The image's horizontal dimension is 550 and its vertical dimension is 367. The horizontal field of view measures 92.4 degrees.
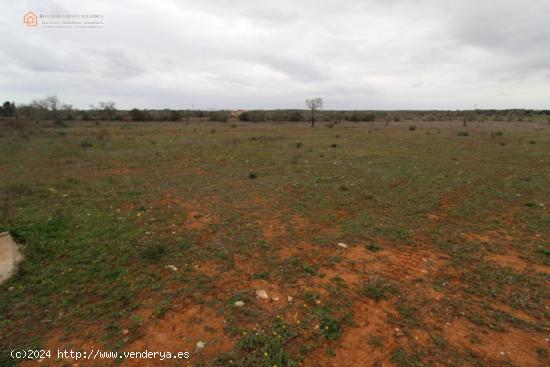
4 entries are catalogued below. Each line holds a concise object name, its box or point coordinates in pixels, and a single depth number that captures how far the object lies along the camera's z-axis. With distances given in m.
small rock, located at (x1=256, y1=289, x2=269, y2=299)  3.54
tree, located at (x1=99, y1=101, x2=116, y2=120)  51.62
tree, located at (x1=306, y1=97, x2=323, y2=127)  41.63
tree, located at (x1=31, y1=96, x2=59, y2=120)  39.66
